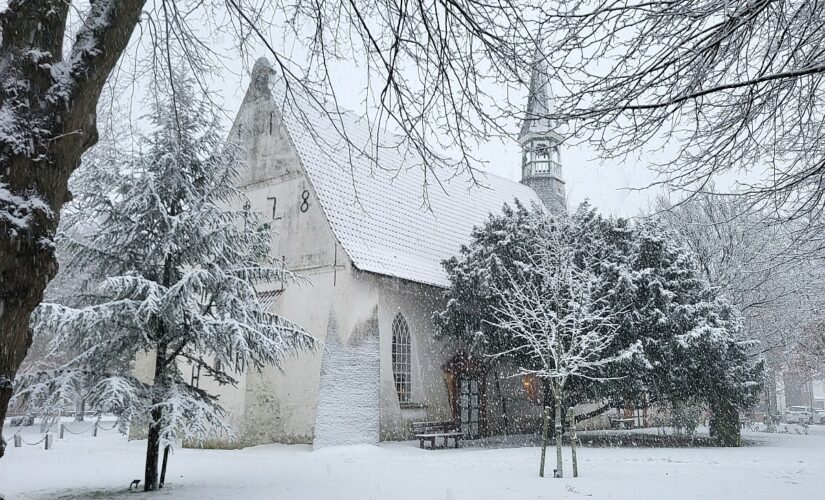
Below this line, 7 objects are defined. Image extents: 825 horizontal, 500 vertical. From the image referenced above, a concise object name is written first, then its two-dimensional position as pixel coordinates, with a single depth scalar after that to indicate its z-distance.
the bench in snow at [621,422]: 26.53
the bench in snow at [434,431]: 17.70
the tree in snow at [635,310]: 17.89
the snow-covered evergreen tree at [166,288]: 10.05
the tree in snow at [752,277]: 24.66
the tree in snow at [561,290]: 15.19
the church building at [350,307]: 17.70
